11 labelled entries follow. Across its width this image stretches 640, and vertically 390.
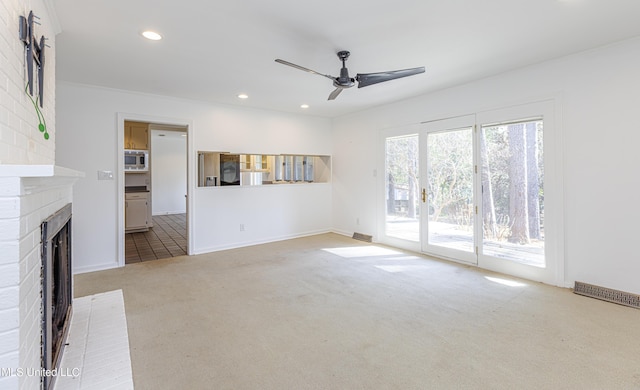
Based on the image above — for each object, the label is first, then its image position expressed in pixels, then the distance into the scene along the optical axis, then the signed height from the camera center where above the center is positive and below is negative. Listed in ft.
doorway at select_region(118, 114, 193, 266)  14.80 +0.08
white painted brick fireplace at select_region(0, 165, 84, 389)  3.42 -0.83
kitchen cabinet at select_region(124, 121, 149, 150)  21.94 +4.58
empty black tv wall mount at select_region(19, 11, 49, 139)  5.23 +2.74
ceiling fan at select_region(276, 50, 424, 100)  9.48 +3.83
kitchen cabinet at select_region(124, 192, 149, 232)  21.92 -0.96
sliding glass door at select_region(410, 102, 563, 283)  11.50 +0.13
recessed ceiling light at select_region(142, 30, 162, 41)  8.79 +4.82
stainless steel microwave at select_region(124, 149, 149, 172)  22.08 +2.79
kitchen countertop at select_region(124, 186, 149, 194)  22.62 +0.68
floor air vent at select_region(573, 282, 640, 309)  9.48 -3.27
